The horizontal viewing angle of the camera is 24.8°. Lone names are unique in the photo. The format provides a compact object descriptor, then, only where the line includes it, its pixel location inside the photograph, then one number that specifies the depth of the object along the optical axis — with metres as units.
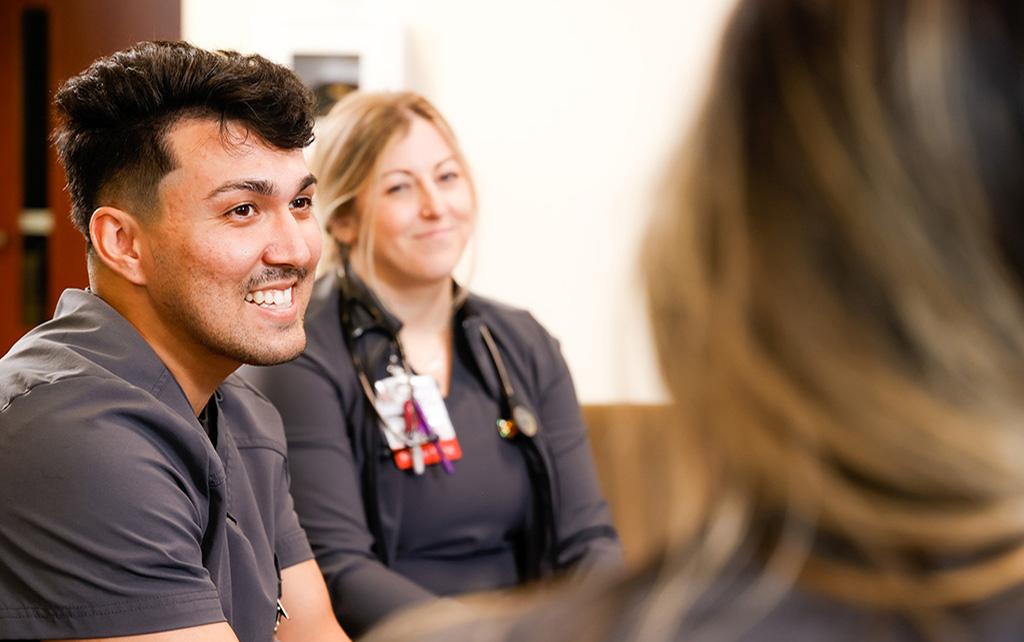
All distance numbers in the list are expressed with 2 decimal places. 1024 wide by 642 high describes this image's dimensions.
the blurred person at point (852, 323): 0.76
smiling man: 1.82
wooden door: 3.39
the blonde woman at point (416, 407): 2.30
